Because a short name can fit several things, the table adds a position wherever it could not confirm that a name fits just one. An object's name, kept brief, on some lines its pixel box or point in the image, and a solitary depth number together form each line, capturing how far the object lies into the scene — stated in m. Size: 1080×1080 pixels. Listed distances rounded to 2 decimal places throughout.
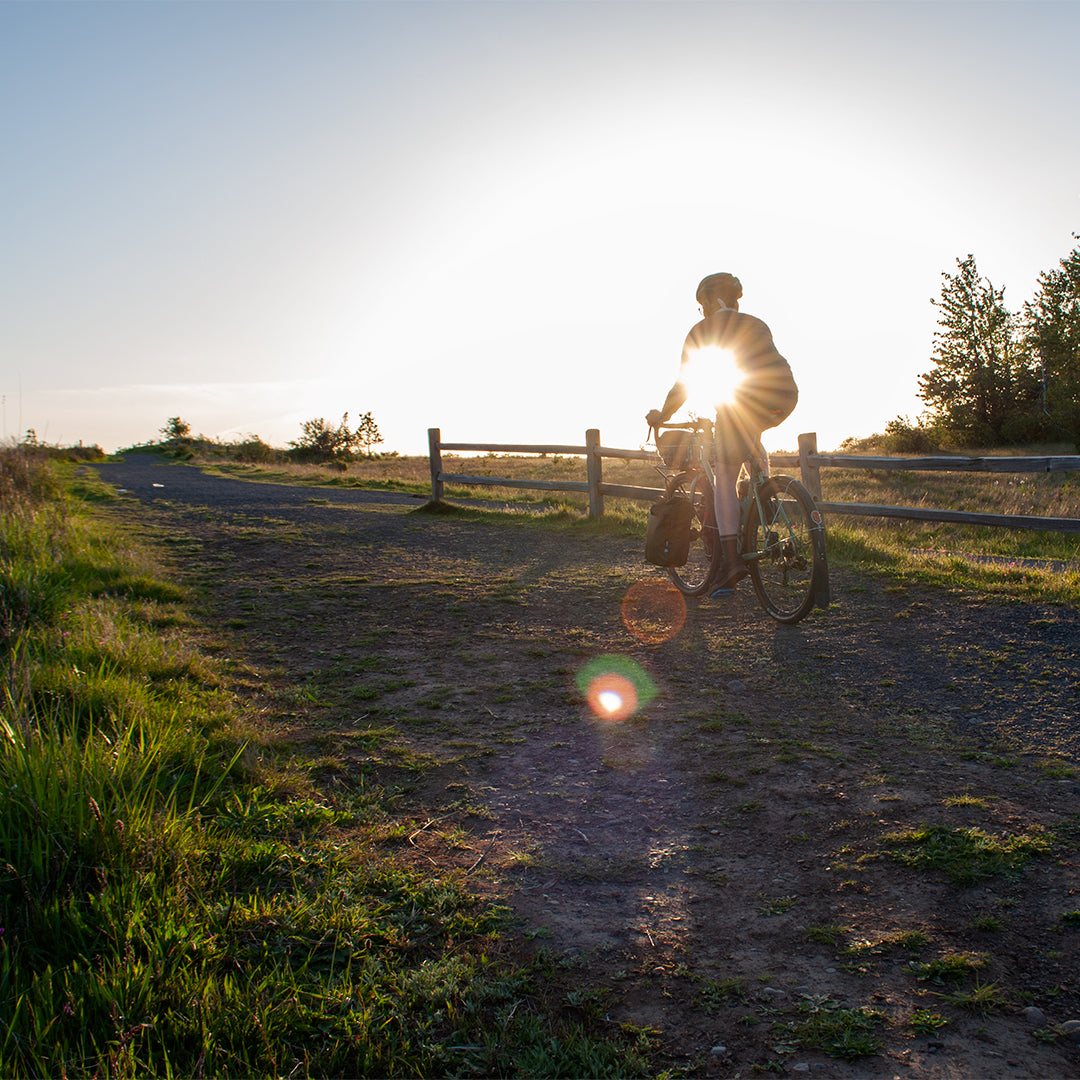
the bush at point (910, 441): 38.03
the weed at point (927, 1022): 1.75
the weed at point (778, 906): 2.26
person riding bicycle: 5.36
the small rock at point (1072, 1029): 1.70
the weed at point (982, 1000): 1.81
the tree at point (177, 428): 56.84
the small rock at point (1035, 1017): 1.75
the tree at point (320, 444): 42.06
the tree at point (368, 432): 49.02
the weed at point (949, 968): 1.93
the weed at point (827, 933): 2.11
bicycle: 5.21
